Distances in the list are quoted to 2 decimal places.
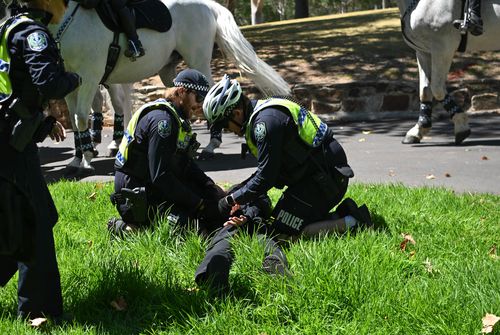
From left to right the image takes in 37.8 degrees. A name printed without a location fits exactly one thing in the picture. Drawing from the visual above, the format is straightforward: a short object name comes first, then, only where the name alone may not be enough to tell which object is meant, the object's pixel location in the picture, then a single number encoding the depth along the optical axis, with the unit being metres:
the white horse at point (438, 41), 9.59
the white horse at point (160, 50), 8.58
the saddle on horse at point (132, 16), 8.55
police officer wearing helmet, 4.84
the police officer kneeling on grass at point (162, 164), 5.17
